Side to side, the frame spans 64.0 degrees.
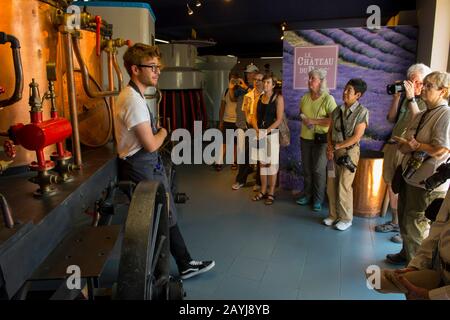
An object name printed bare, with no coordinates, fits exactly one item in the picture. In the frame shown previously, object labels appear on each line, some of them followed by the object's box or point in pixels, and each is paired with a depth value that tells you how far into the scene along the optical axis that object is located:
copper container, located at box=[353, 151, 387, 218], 3.90
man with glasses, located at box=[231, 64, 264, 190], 4.57
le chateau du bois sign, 4.34
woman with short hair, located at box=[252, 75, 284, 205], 4.31
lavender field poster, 4.11
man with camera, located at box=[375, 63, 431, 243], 2.97
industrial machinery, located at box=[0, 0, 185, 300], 1.12
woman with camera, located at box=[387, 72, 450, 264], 2.34
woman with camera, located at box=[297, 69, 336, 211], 3.96
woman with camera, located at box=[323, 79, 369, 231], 3.40
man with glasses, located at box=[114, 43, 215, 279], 2.14
